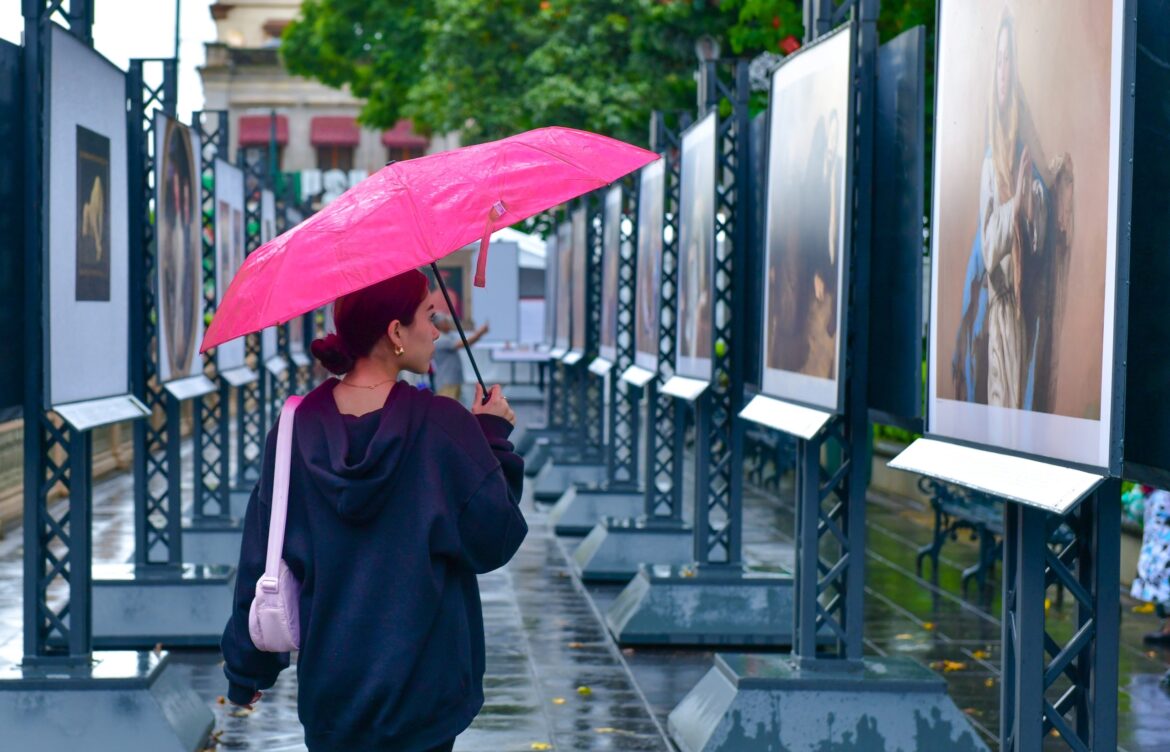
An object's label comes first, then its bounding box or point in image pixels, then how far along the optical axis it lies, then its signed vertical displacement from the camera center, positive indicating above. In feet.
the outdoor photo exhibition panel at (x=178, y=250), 36.60 +0.61
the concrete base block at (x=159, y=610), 36.45 -6.67
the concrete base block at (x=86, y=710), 24.35 -5.84
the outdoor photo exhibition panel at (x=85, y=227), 23.98 +0.71
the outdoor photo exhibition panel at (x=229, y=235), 51.11 +1.33
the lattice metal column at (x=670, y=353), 44.55 -1.77
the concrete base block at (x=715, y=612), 36.83 -6.65
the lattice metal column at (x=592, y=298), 68.69 -0.56
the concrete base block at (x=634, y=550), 46.68 -6.84
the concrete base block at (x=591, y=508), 57.52 -7.16
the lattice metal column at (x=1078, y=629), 16.10 -3.03
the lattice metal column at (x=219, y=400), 46.48 -2.99
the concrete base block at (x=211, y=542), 45.98 -6.67
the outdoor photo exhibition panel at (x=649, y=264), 46.37 +0.53
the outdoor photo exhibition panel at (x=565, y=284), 78.79 -0.04
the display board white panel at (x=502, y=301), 105.09 -1.10
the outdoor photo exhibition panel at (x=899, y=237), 22.91 +0.65
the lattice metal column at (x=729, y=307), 36.06 -0.46
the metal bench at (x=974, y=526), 45.16 -6.03
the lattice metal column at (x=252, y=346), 59.98 -2.37
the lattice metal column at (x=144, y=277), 34.86 +0.02
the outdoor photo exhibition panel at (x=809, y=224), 24.03 +0.88
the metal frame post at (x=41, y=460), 23.75 -2.52
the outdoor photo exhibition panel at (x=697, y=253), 36.96 +0.68
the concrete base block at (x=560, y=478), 69.05 -7.48
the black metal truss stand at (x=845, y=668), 24.63 -5.38
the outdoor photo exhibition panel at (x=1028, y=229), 14.25 +0.52
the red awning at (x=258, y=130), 253.65 +21.03
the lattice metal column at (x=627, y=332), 54.03 -1.45
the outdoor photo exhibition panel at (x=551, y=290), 91.09 -0.38
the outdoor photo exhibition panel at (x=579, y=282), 70.74 +0.05
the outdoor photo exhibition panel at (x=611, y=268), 57.57 +0.49
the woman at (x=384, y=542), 13.99 -2.03
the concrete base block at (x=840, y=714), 24.85 -5.87
